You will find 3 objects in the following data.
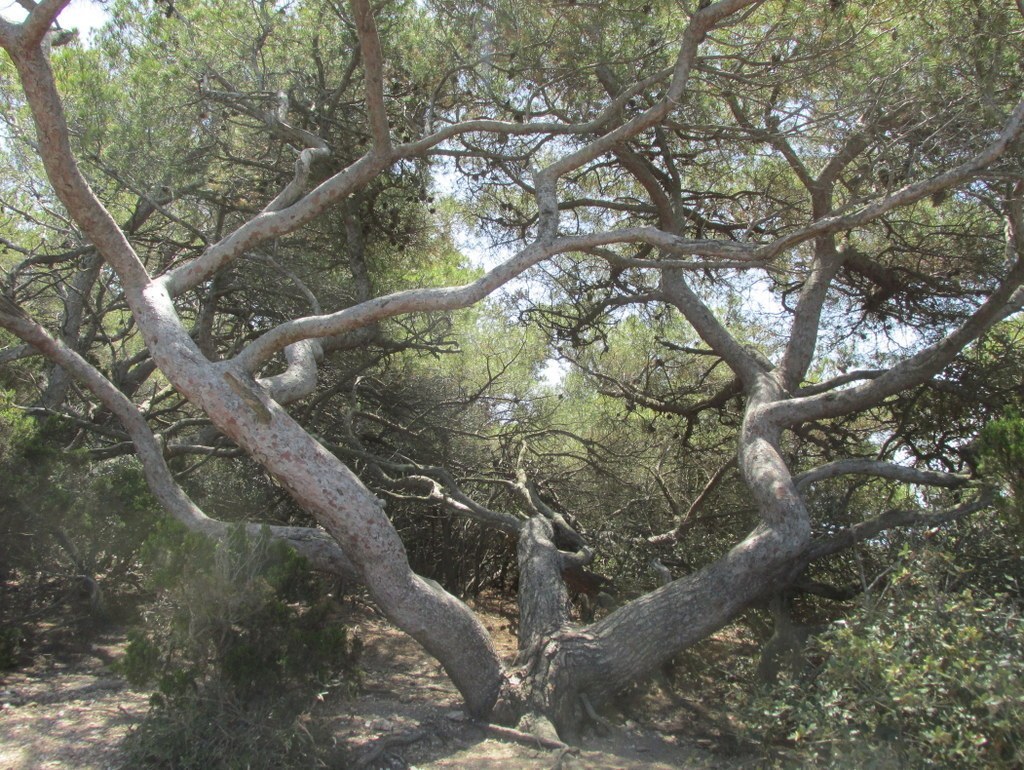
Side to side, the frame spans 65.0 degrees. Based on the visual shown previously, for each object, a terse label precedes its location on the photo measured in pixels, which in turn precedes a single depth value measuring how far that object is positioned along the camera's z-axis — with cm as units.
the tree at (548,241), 448
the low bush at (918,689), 311
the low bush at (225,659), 351
